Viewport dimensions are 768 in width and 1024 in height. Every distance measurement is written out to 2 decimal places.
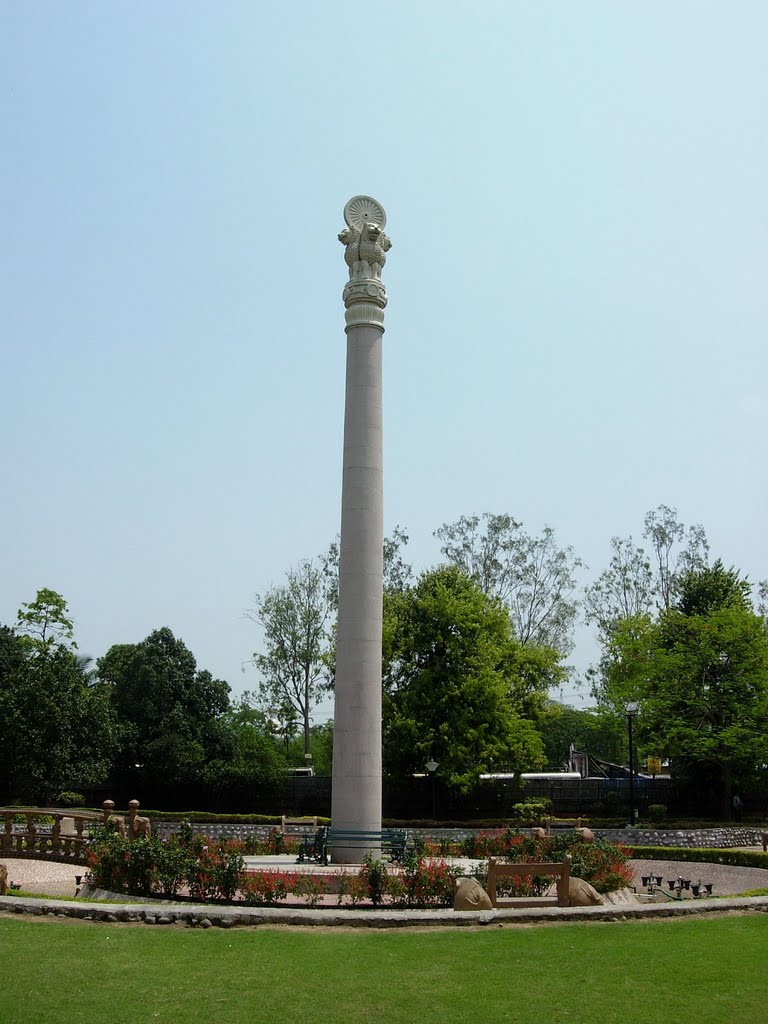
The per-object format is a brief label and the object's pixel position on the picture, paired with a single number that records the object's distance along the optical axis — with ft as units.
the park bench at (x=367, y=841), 74.02
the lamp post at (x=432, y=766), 133.39
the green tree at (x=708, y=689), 142.20
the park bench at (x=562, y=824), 126.71
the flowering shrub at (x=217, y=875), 52.01
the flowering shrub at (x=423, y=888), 52.60
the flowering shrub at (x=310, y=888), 53.83
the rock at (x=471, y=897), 50.03
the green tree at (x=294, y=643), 200.23
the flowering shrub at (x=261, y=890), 51.80
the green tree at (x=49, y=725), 139.03
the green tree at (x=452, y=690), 138.51
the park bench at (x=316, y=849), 73.59
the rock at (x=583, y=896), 52.90
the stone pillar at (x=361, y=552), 76.69
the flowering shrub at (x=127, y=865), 54.54
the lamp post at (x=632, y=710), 124.36
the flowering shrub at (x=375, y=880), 52.31
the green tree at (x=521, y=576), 189.06
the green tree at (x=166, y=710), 164.55
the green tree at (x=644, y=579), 197.16
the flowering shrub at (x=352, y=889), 52.34
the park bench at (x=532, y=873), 52.75
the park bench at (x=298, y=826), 114.26
